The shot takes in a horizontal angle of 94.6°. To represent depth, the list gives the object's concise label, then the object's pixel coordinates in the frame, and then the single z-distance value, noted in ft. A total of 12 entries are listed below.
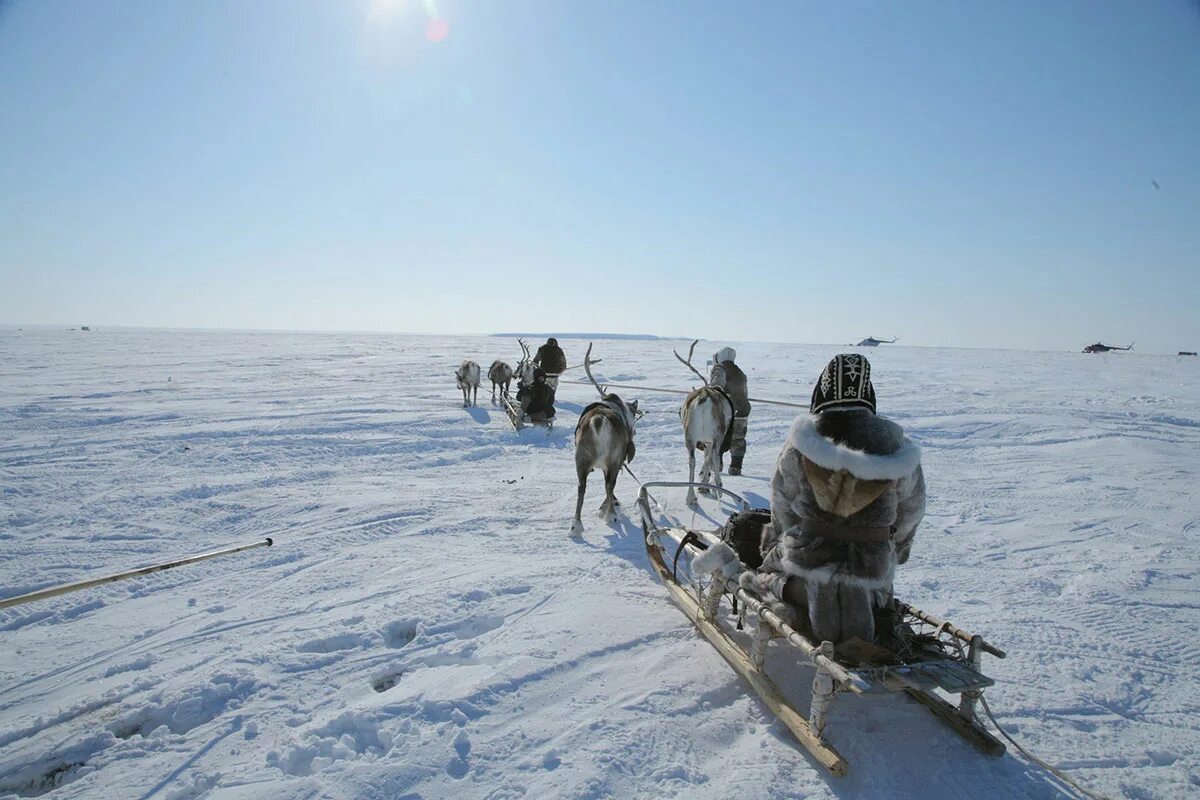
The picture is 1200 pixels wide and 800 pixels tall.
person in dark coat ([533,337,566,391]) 44.68
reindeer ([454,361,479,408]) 53.83
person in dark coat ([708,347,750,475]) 30.32
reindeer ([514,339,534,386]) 50.60
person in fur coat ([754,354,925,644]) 8.95
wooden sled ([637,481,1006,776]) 8.13
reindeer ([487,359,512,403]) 57.77
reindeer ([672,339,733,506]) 25.08
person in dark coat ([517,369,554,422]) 43.86
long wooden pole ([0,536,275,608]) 9.10
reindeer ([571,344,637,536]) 20.75
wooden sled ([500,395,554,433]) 42.99
